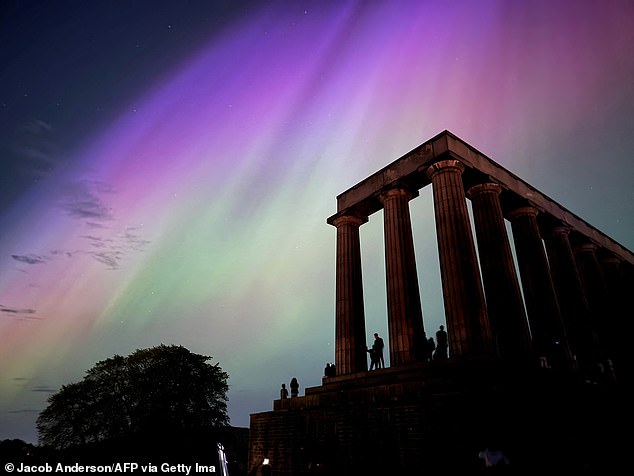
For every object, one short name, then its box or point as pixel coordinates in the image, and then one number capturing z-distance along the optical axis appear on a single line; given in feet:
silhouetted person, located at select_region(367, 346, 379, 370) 74.33
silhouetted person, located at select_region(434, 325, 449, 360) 64.90
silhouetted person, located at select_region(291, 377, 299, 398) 79.49
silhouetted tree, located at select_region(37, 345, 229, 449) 151.12
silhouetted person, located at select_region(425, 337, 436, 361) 66.18
